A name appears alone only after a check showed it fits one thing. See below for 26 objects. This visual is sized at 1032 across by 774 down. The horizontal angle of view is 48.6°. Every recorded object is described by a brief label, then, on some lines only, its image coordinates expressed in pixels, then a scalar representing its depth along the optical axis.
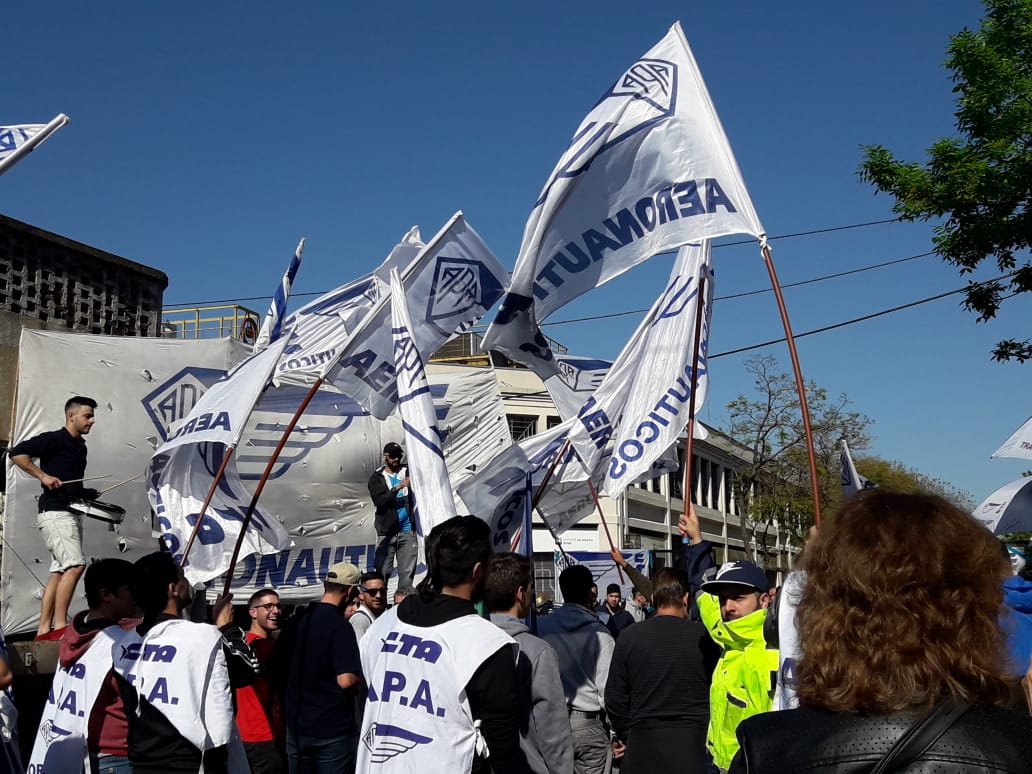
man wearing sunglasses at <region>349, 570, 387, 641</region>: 7.62
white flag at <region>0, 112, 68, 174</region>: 5.62
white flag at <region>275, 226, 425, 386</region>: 9.80
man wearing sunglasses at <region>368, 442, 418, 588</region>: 9.77
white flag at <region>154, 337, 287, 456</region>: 7.43
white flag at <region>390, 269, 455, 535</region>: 6.27
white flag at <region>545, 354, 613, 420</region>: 9.23
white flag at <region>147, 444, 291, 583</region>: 7.98
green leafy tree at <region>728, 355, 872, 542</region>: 45.62
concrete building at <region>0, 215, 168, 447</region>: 10.30
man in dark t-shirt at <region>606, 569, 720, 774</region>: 5.68
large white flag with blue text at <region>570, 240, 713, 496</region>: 7.76
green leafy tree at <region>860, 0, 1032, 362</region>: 13.11
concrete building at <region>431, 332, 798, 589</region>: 41.50
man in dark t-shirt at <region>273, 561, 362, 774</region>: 5.95
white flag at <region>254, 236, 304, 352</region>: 9.40
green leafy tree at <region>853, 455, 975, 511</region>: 66.74
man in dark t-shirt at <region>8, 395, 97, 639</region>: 8.05
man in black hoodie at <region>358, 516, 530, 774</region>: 4.00
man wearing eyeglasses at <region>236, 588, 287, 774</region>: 6.26
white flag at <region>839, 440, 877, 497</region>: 7.26
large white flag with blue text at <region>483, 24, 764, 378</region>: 7.17
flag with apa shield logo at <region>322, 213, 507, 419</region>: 8.15
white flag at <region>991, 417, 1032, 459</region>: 7.70
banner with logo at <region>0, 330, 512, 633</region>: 9.73
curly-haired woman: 1.84
